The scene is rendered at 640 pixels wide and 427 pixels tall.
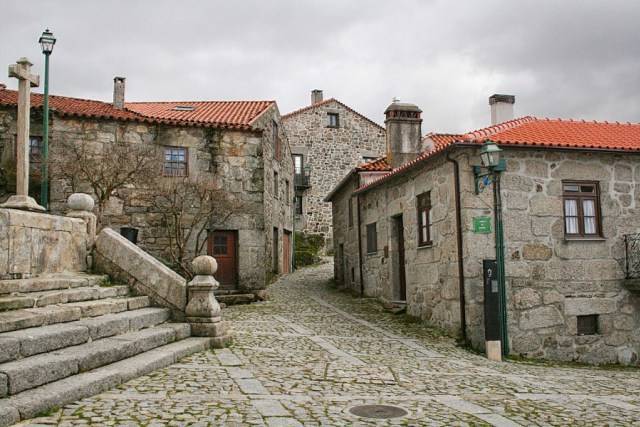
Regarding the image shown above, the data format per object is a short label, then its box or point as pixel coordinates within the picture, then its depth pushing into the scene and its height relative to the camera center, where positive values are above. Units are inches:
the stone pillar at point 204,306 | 299.7 -27.0
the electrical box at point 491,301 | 373.1 -33.9
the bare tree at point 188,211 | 562.9 +44.1
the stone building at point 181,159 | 572.1 +101.4
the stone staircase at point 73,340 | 173.8 -33.4
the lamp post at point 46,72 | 480.7 +156.8
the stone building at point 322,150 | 1132.5 +205.5
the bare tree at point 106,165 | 523.5 +85.7
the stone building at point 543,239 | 400.8 +7.1
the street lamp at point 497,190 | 371.9 +41.2
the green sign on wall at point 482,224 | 400.2 +17.5
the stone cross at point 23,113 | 310.7 +81.6
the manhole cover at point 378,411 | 190.9 -54.5
